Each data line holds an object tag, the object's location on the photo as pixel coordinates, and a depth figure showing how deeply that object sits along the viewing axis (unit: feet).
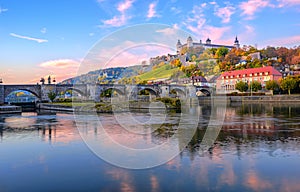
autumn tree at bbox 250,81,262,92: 236.84
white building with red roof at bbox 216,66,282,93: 269.23
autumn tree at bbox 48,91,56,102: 192.13
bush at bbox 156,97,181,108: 145.64
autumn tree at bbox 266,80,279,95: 220.43
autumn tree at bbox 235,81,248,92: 244.83
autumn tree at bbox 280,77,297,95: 200.72
